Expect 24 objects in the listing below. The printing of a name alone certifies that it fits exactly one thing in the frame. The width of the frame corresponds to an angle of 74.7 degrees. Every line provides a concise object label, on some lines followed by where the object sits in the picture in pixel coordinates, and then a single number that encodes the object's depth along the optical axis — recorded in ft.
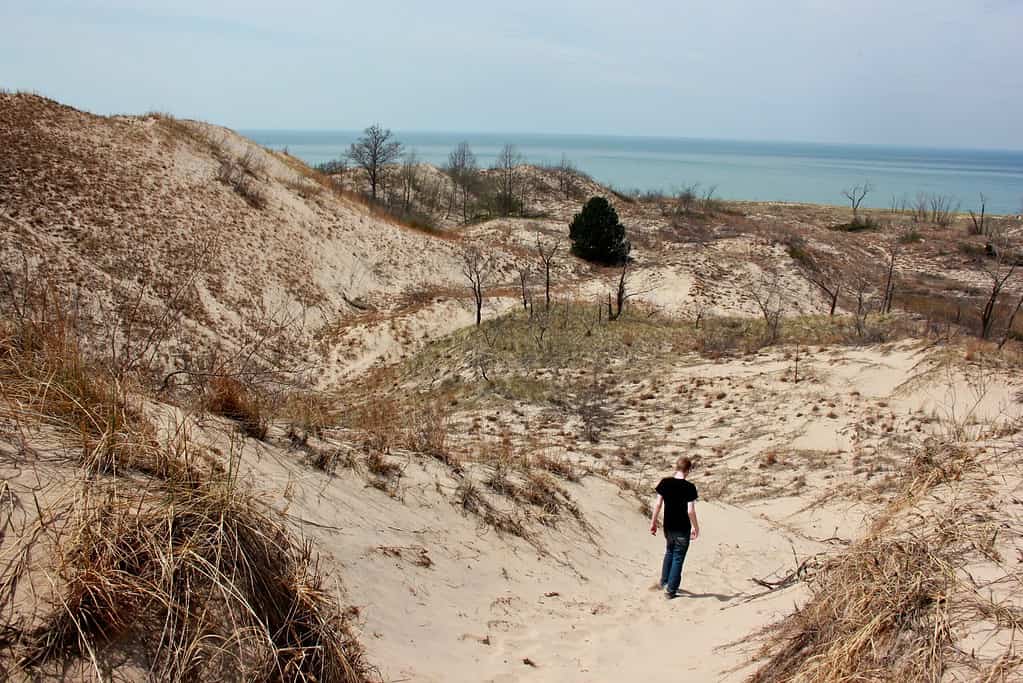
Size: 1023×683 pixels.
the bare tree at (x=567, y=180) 177.87
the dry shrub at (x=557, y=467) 31.32
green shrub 117.50
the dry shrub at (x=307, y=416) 24.76
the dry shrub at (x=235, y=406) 21.97
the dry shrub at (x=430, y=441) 27.07
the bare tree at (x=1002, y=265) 83.01
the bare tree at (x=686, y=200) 166.09
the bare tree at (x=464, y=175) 174.19
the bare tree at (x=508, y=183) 155.94
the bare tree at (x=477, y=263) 104.92
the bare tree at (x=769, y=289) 101.77
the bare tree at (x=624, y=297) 73.61
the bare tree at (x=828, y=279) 110.37
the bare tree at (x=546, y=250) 113.82
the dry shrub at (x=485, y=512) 24.31
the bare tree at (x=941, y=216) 180.86
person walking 23.13
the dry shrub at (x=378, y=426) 26.25
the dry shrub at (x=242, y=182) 96.07
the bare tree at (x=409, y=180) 163.65
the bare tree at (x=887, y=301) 79.46
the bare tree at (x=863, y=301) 60.55
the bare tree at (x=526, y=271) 108.55
